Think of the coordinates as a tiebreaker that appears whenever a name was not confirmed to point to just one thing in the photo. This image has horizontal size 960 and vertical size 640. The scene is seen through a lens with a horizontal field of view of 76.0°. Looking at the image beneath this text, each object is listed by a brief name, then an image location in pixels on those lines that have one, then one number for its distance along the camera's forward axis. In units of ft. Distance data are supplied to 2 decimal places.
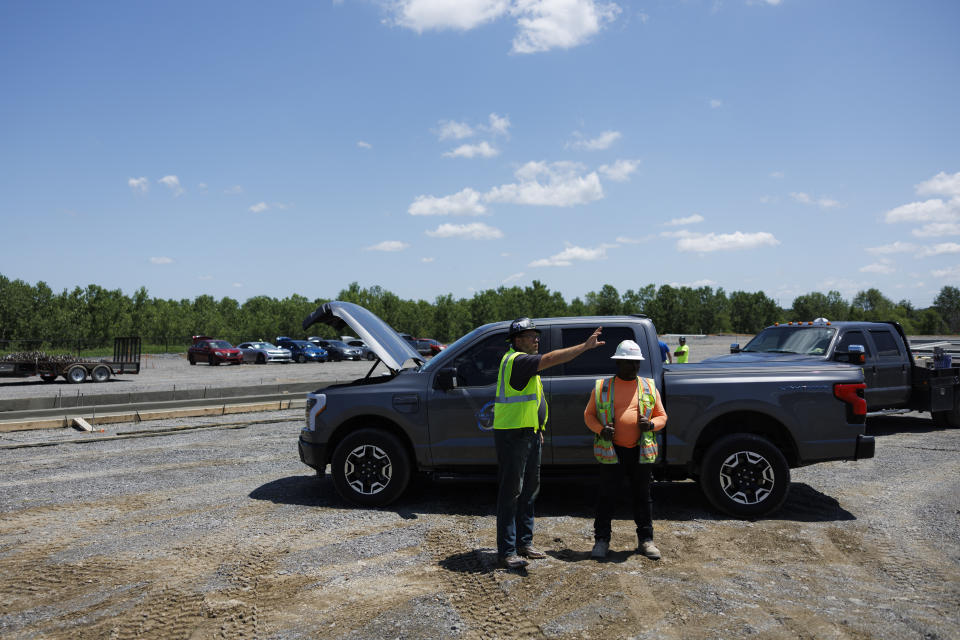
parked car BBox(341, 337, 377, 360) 161.79
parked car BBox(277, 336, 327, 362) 149.28
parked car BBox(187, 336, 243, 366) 128.26
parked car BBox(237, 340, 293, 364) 138.41
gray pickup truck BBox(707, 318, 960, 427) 35.42
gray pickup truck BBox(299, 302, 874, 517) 20.02
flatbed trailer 77.92
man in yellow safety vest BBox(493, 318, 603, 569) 15.72
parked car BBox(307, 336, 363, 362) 159.12
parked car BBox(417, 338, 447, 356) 143.54
